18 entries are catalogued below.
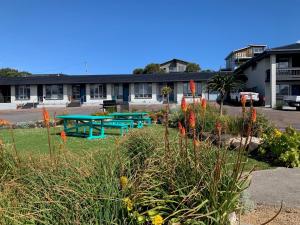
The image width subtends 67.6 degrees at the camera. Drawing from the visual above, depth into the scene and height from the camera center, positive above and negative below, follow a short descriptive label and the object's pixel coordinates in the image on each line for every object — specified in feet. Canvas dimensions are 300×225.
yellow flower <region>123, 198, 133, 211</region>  6.22 -2.78
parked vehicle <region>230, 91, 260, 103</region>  82.12 +2.56
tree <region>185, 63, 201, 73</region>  190.28 +31.04
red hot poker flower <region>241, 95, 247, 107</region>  6.42 +0.11
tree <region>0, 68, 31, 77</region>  209.43 +31.58
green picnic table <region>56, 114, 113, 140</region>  25.74 -2.46
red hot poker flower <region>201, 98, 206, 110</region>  7.35 +0.00
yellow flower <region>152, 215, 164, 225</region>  5.91 -3.10
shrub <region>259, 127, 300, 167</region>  14.93 -3.25
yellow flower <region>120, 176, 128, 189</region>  6.62 -2.32
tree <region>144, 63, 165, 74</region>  180.01 +28.76
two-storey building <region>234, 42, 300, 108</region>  75.23 +10.38
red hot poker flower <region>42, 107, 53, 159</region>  7.78 -0.40
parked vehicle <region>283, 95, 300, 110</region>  65.37 +0.37
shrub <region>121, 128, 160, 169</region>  9.41 -1.99
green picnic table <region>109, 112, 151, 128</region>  32.62 -2.06
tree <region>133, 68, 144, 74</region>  192.71 +28.95
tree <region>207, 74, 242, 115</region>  49.21 +4.46
